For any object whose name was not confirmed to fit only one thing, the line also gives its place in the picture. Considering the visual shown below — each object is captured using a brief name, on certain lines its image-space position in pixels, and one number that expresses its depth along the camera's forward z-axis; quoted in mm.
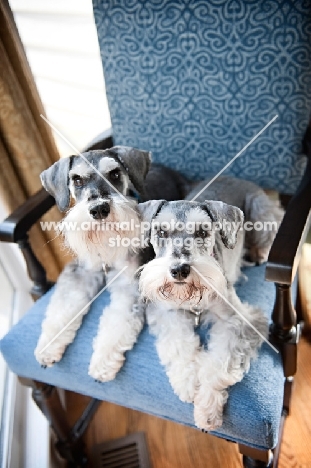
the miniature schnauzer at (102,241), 947
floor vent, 1532
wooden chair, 1060
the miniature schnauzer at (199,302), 902
